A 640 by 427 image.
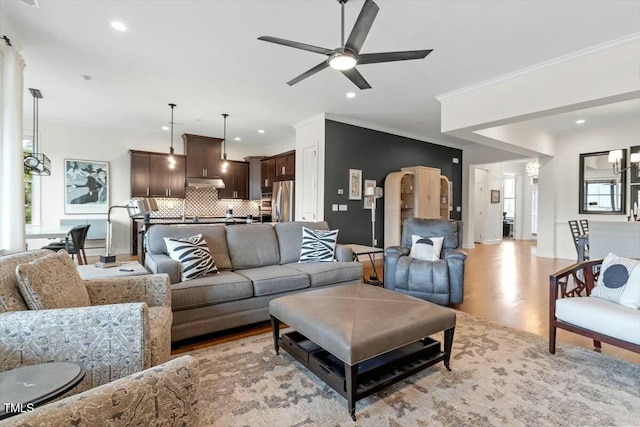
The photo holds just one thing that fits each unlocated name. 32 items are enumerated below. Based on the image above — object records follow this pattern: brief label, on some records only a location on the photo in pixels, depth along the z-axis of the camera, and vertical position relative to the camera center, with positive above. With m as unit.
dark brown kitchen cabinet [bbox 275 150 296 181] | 6.84 +0.97
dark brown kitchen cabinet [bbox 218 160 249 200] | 7.92 +0.69
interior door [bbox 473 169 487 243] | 10.07 +0.22
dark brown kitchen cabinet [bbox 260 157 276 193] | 7.51 +0.87
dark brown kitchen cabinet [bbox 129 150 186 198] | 6.79 +0.72
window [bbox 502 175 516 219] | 11.45 +0.61
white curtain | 2.89 +0.47
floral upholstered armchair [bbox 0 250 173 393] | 1.28 -0.52
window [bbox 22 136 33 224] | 5.96 +0.20
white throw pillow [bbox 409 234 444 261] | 3.81 -0.47
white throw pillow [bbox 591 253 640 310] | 2.17 -0.51
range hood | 7.02 +0.58
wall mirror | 6.25 +0.53
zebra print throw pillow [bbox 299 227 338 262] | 3.72 -0.45
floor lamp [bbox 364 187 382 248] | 5.29 +0.28
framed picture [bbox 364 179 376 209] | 6.15 +0.23
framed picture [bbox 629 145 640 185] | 5.98 +0.80
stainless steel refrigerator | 6.71 +0.15
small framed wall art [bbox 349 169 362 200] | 5.91 +0.49
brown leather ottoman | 1.71 -0.75
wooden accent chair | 2.01 -0.71
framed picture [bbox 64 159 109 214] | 6.34 +0.43
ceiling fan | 2.12 +1.18
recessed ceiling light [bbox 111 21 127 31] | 2.79 +1.65
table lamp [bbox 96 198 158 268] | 2.67 -0.06
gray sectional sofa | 2.61 -0.65
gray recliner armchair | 3.52 -0.69
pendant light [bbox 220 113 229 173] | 5.70 +1.70
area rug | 1.70 -1.13
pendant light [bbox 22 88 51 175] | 4.34 +0.64
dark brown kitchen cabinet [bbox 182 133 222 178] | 6.98 +1.21
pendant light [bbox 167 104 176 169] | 5.71 +0.89
